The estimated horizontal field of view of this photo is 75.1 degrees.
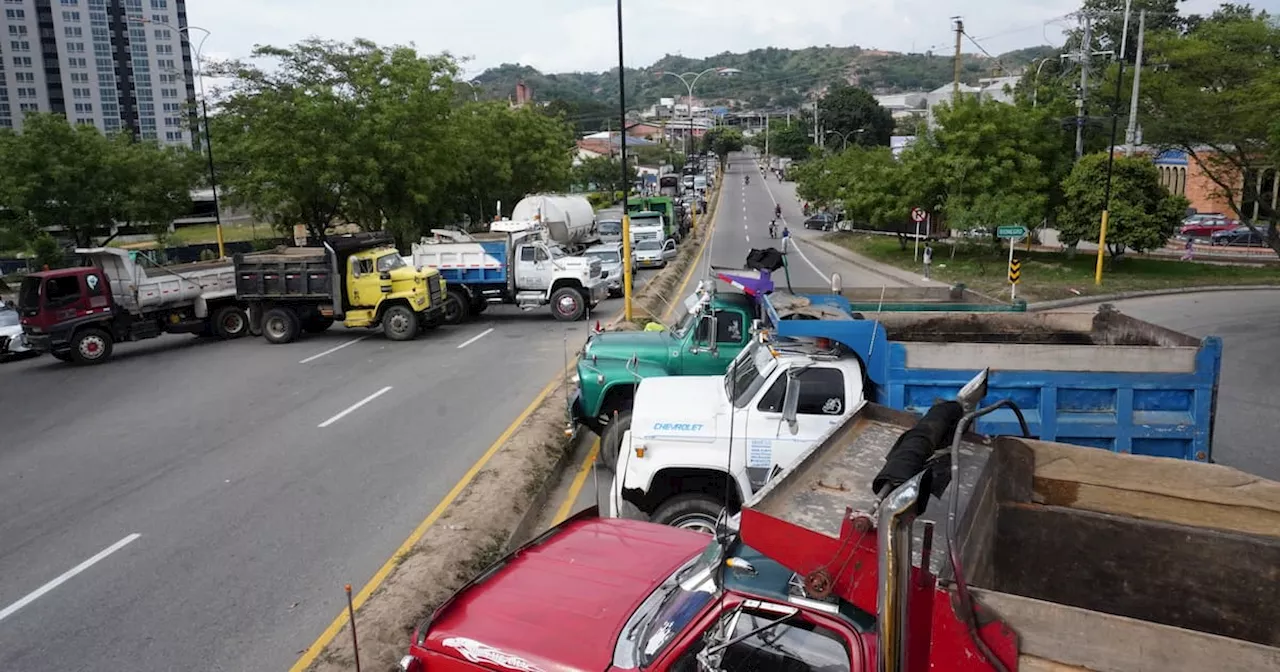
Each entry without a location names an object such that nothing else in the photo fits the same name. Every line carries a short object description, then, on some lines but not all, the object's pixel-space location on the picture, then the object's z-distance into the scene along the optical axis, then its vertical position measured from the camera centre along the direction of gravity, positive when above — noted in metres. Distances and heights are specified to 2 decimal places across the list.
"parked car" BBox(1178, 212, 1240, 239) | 41.09 -1.67
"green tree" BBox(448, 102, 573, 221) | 39.84 +2.76
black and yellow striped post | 22.92 -2.07
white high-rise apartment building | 91.31 +18.76
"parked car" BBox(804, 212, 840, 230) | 55.44 -1.22
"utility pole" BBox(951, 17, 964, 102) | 32.22 +4.89
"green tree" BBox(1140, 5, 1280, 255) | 26.08 +3.13
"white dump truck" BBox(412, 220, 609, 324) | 21.91 -1.62
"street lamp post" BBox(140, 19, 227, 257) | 26.38 +2.42
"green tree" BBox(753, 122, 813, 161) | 127.56 +9.81
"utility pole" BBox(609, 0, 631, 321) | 19.08 -0.99
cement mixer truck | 33.38 -0.19
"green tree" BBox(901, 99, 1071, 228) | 29.98 +1.30
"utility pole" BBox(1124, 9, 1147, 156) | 28.23 +3.03
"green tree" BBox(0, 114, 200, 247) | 27.36 +1.48
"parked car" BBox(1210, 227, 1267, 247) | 38.03 -2.11
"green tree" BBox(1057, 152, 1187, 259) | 27.45 -0.30
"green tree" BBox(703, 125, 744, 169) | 137.12 +10.91
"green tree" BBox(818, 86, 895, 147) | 108.44 +11.33
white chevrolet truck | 6.78 -1.89
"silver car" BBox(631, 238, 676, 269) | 32.97 -1.78
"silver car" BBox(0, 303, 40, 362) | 19.77 -2.72
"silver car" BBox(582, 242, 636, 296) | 25.06 -1.69
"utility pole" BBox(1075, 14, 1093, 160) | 29.55 +4.24
